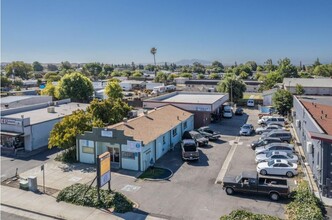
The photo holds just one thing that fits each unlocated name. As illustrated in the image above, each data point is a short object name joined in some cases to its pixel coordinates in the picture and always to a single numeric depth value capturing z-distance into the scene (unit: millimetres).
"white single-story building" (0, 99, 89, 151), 35125
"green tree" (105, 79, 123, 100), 68062
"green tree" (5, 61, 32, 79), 148688
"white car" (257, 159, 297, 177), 26391
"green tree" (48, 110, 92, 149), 29953
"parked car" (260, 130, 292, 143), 36594
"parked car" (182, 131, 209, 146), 36156
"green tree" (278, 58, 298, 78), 115794
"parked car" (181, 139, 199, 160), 30453
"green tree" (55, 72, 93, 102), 64188
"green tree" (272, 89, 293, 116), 50875
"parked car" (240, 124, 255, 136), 41969
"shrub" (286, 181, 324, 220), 18281
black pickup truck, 21688
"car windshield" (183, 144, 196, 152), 31362
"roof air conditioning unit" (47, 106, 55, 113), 43878
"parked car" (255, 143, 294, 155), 31297
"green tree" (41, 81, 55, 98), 67250
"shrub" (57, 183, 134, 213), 20875
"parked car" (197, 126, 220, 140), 38906
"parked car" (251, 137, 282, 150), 34656
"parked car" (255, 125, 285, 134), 41438
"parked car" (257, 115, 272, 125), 47881
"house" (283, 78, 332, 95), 70938
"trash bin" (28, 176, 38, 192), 24125
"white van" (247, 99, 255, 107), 68250
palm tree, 158625
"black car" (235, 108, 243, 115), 58062
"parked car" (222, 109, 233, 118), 54812
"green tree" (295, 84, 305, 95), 67500
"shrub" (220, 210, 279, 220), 18438
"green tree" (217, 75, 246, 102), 68375
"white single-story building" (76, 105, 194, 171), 28219
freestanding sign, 21547
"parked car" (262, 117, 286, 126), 46438
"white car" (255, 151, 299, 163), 28889
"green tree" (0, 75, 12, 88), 102900
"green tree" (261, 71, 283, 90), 91662
